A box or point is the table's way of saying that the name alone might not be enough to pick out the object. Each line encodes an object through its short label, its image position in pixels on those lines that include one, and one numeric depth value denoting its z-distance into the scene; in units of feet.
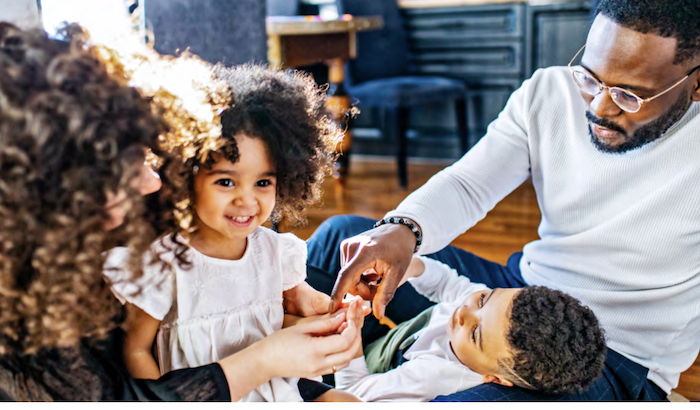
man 4.31
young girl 3.41
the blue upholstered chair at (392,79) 12.31
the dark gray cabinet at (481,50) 13.20
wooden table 8.90
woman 2.40
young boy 4.29
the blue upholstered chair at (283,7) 14.14
